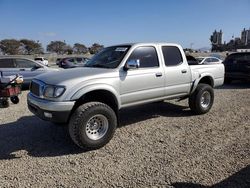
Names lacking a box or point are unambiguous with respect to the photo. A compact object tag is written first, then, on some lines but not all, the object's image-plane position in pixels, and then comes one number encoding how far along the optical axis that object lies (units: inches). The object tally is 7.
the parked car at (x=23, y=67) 341.4
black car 366.5
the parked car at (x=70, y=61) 766.4
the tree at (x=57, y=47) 2982.6
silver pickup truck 138.4
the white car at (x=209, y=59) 547.3
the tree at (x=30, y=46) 2599.7
